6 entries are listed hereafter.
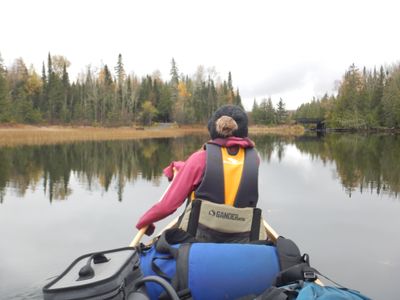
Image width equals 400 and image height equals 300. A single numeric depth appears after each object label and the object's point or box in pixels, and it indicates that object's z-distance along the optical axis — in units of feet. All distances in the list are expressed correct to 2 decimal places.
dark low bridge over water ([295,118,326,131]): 239.30
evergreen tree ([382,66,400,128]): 176.92
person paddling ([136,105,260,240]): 9.31
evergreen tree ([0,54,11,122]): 141.18
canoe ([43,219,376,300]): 6.84
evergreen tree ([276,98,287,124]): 277.03
